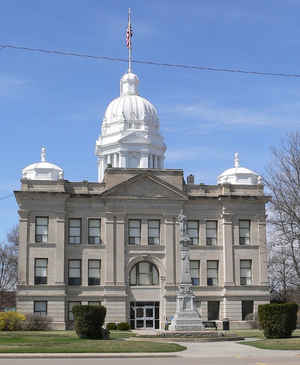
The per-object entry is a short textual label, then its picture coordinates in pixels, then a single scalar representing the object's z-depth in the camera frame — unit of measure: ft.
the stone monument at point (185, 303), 127.75
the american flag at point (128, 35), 256.77
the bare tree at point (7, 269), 272.72
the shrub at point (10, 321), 156.46
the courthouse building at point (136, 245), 193.47
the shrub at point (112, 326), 176.76
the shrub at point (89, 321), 116.98
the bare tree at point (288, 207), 125.18
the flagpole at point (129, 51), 257.14
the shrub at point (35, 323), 167.92
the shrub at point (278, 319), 117.08
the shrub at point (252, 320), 188.03
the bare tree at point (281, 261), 134.10
